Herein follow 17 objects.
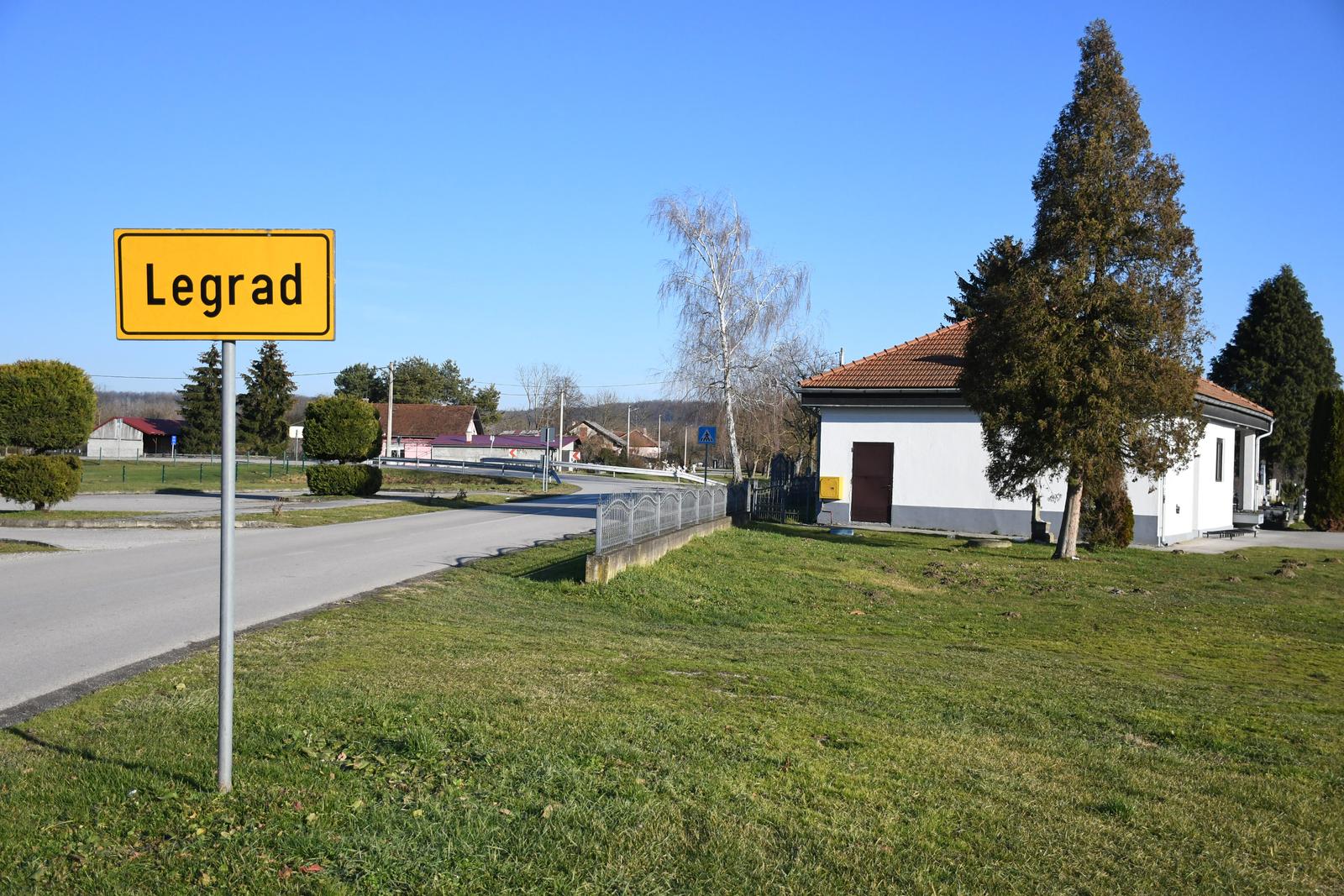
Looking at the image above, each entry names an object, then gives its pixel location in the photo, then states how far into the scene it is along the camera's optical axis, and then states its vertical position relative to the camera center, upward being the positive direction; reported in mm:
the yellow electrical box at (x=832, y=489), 29500 -1167
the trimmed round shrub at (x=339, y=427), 34250 +179
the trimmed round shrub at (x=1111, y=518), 25203 -1525
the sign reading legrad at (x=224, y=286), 4781 +642
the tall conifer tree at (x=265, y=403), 83438 +2190
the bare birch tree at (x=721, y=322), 41469 +4718
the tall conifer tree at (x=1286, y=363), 49688 +4493
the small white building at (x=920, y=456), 28797 -191
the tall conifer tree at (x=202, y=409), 88125 +1667
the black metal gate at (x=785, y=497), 30484 -1553
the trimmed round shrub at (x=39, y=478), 24000 -1222
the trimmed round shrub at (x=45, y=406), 23375 +425
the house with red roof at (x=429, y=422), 95812 +1176
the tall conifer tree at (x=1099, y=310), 20453 +2778
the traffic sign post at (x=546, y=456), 42250 -786
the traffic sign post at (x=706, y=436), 32938 +216
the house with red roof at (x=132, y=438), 101375 -1039
